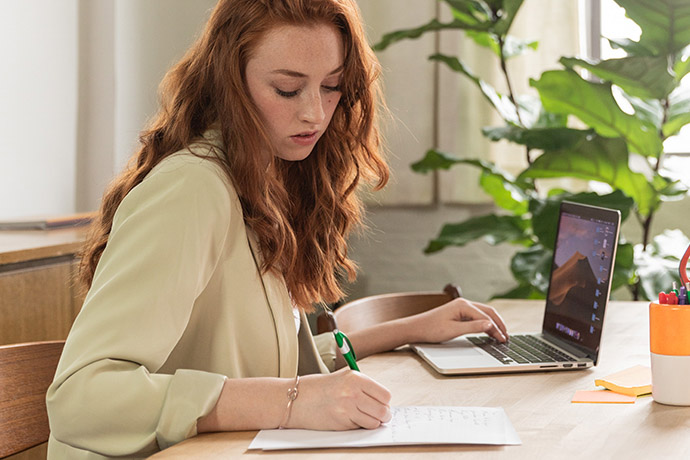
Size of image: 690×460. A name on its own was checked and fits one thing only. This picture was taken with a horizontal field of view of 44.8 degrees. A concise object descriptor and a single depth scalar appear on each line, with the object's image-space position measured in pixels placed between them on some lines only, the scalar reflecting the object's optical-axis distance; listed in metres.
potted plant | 2.37
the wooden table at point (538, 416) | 0.98
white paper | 0.99
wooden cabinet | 1.91
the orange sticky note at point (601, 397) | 1.21
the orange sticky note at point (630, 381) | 1.24
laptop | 1.40
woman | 1.02
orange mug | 1.16
